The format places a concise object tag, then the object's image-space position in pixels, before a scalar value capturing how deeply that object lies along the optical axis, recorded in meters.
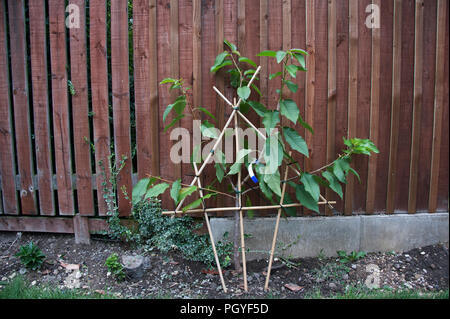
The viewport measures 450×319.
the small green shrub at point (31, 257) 2.49
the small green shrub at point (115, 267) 2.38
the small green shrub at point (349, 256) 2.64
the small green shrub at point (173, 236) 2.53
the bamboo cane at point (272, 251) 2.25
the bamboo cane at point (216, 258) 2.21
